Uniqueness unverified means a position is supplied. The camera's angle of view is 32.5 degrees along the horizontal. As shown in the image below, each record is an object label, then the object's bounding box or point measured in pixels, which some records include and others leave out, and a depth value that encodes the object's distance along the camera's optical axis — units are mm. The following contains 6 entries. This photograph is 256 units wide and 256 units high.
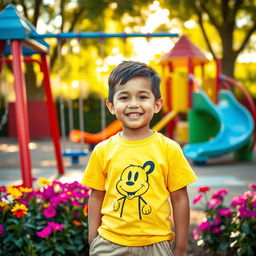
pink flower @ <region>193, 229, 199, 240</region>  3033
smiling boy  1693
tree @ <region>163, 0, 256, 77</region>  15570
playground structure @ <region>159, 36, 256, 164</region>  8125
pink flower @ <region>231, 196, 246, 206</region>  2861
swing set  4418
